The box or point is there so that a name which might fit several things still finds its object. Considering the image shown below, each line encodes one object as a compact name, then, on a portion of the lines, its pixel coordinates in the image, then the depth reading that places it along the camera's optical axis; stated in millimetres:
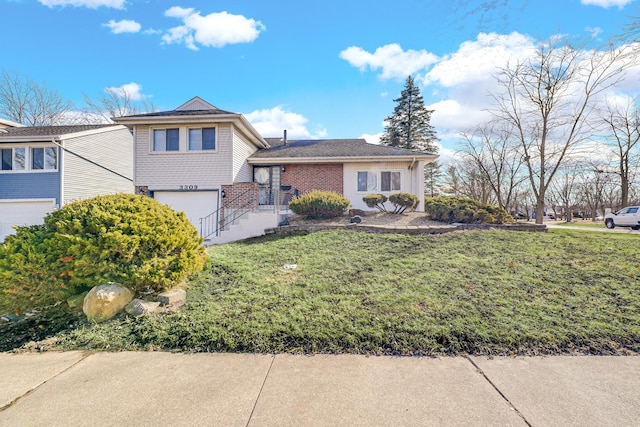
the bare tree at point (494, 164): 23503
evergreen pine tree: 29703
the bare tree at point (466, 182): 28219
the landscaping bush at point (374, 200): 11484
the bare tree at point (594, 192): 35031
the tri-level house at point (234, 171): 11508
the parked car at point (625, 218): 16422
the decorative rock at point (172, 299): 4175
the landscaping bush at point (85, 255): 3904
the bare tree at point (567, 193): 38406
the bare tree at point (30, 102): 21453
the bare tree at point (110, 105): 24875
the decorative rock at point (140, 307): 3938
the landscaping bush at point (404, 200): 11141
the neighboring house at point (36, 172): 13789
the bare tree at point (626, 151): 20219
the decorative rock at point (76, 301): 4090
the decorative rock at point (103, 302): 3846
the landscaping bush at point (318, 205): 10094
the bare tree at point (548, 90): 13117
